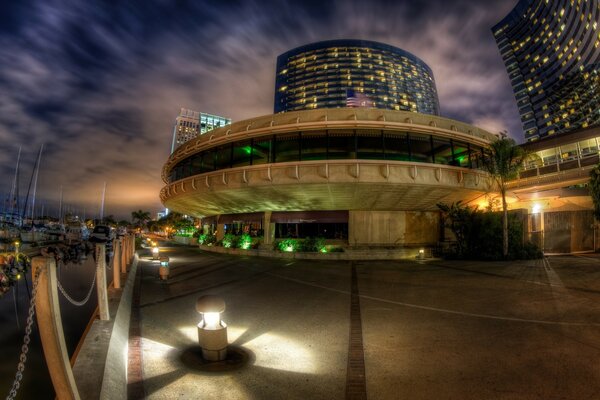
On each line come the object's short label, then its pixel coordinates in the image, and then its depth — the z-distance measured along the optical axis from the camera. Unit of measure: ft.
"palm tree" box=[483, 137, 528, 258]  62.69
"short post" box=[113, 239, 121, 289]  30.22
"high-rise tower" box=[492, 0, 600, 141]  398.42
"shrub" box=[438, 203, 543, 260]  63.67
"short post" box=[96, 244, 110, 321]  20.01
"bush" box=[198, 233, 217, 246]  101.38
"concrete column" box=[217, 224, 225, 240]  104.73
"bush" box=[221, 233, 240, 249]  86.53
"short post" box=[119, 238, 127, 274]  40.42
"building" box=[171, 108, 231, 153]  645.51
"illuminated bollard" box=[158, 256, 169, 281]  40.42
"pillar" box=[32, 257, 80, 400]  9.73
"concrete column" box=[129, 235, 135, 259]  57.36
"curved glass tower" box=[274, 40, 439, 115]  466.29
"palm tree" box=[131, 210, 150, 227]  473.79
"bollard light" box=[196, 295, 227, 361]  16.12
